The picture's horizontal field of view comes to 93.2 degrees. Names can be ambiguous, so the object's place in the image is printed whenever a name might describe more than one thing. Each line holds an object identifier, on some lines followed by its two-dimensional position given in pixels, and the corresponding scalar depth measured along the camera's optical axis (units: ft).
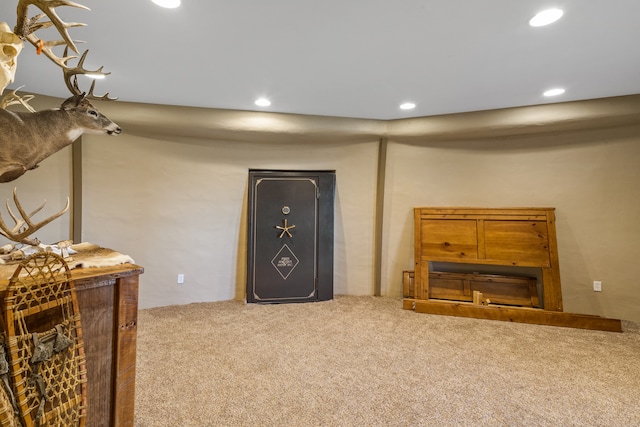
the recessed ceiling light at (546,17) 6.38
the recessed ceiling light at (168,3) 6.12
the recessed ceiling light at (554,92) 10.28
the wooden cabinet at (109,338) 4.09
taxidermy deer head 4.31
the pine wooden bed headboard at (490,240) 11.61
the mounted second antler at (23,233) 3.93
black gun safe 13.37
